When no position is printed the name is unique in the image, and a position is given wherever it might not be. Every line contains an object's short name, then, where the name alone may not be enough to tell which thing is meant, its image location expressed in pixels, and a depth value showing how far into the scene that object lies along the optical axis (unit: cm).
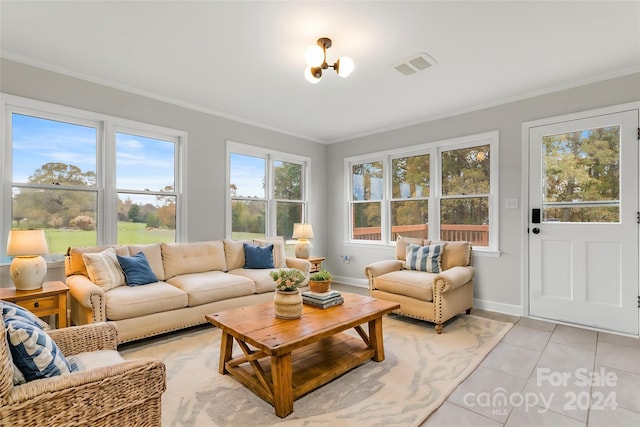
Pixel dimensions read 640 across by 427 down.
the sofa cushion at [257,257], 416
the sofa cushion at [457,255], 387
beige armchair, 330
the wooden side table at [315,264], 486
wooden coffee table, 194
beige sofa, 275
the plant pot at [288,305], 234
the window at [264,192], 470
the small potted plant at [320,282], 275
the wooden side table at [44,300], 253
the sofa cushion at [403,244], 426
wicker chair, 111
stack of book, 262
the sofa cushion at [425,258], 387
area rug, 190
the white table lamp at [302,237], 490
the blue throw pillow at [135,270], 316
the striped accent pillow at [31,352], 120
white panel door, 317
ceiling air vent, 287
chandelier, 244
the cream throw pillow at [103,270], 294
